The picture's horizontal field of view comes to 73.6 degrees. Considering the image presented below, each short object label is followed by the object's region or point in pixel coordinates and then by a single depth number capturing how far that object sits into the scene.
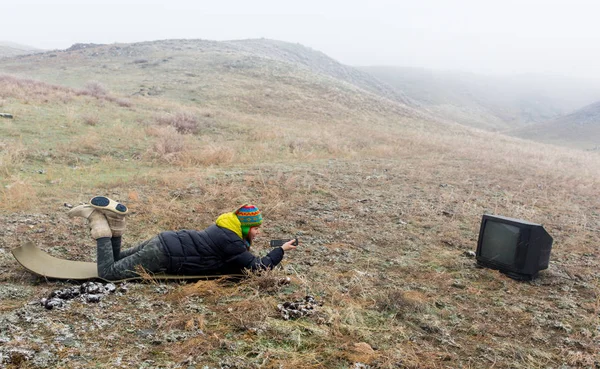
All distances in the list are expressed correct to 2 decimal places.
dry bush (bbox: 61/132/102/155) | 9.80
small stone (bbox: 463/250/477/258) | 5.97
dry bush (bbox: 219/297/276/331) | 3.37
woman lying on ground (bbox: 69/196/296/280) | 4.05
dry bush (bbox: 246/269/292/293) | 4.11
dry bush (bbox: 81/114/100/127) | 12.65
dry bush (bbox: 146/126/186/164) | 10.31
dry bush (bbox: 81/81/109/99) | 18.03
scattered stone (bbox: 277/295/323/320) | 3.59
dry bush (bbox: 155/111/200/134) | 14.02
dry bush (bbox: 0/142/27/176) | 7.84
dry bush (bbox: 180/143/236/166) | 10.34
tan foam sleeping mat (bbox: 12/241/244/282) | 4.05
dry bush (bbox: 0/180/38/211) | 6.05
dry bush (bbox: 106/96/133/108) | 16.83
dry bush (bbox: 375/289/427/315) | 4.01
